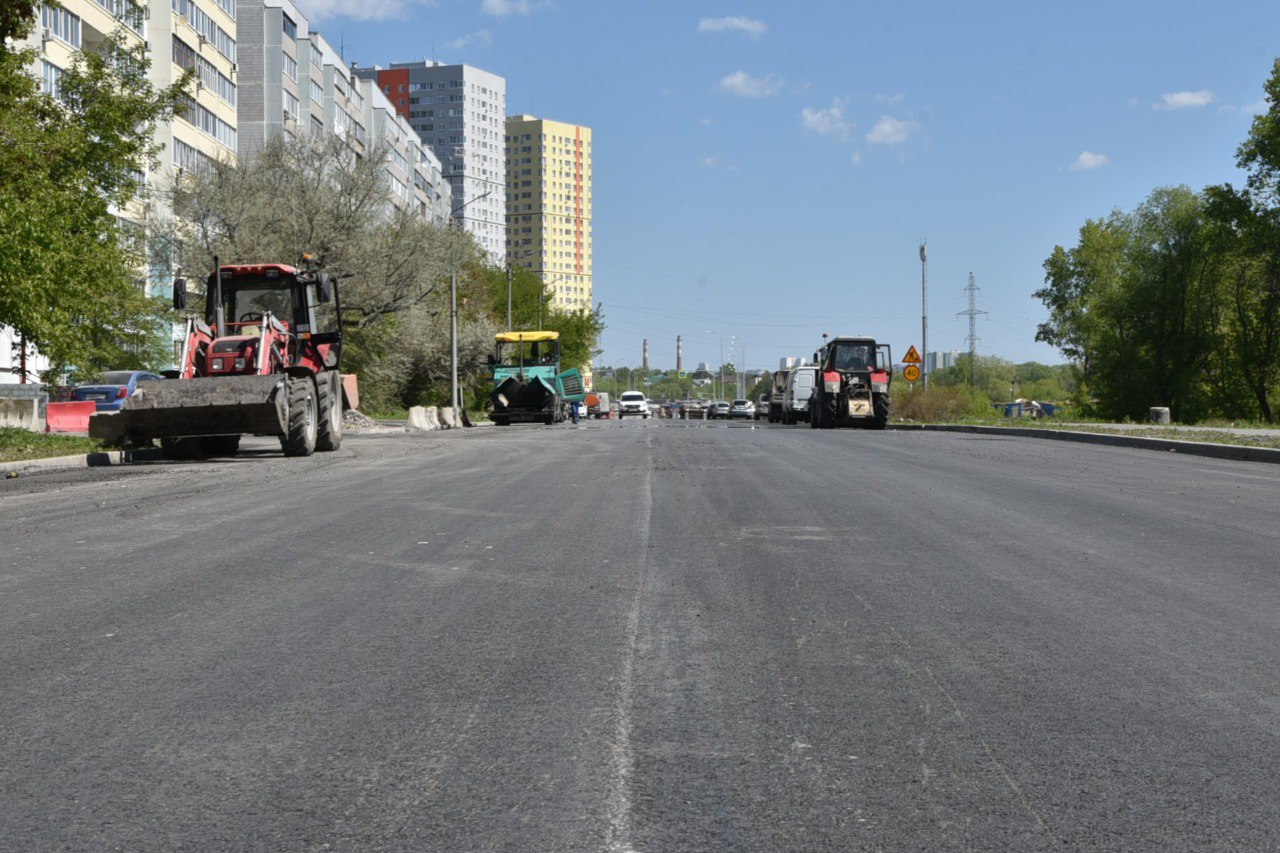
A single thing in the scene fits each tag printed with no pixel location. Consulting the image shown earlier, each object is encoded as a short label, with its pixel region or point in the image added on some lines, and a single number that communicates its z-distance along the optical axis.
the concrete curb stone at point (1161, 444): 20.69
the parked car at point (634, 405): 84.94
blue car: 27.62
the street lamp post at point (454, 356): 46.59
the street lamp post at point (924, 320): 46.88
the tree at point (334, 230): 38.94
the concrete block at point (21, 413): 26.66
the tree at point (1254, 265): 50.09
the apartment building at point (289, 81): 64.56
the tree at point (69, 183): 17.77
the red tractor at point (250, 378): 18.27
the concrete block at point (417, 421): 39.50
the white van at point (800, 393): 53.81
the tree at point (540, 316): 86.31
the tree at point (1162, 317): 60.72
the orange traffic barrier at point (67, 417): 26.84
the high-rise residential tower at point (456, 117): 185.88
